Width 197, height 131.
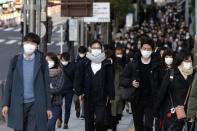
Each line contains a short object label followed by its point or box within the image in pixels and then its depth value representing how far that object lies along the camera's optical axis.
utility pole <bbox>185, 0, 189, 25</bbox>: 80.32
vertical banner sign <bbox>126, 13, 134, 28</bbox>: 56.73
